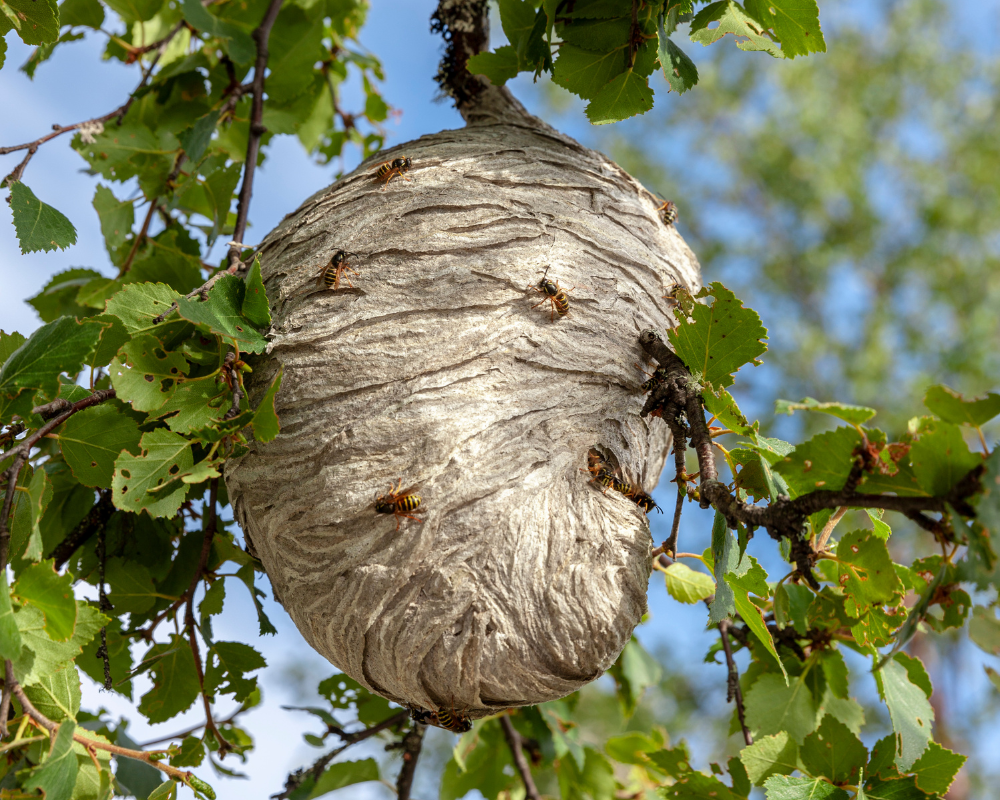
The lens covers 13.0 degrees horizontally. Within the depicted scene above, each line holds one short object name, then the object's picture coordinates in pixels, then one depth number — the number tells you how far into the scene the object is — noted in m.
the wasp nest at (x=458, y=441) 1.47
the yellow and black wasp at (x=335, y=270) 1.50
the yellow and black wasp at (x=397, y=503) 1.46
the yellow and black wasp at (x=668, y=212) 1.58
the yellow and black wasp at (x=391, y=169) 1.53
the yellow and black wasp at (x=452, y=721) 1.47
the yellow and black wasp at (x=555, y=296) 1.50
